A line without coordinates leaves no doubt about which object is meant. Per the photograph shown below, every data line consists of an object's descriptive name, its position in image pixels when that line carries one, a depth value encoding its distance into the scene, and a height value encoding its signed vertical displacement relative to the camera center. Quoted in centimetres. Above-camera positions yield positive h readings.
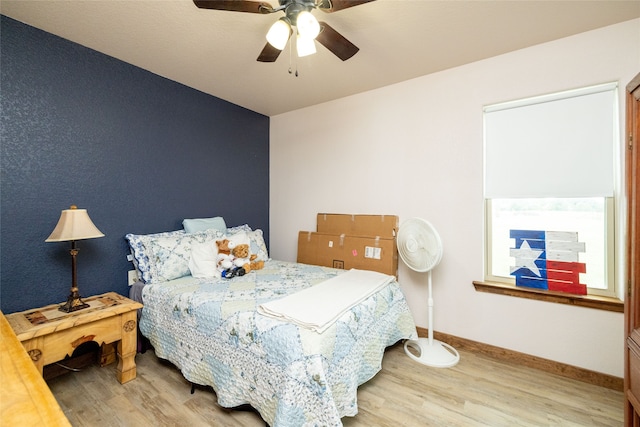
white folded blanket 155 -58
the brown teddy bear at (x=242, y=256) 252 -39
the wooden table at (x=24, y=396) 67 -50
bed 137 -74
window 200 +19
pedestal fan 222 -37
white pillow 242 -42
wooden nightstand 159 -73
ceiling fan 141 +107
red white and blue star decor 209 -36
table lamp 182 -13
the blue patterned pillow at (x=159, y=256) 232 -37
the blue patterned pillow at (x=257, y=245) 291 -34
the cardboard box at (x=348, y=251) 269 -40
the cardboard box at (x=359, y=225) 278 -11
